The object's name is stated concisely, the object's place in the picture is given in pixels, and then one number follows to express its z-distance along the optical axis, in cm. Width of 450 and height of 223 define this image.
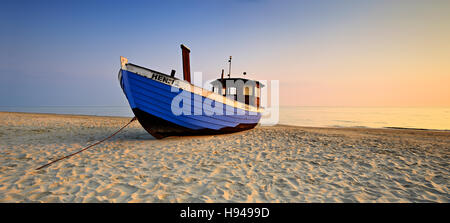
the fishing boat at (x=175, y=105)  656
